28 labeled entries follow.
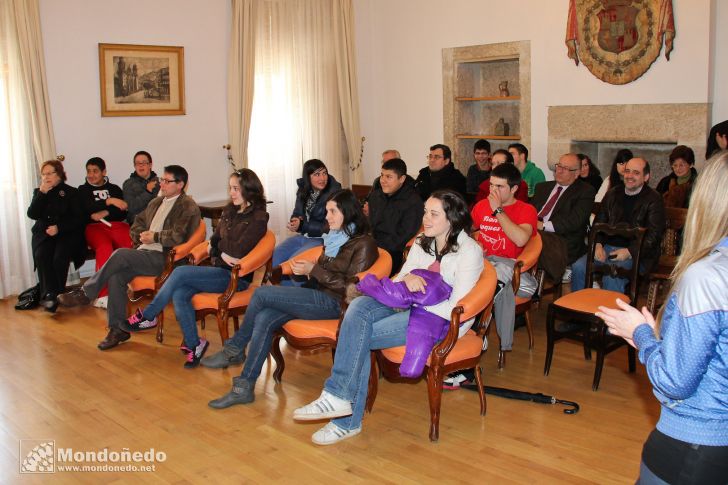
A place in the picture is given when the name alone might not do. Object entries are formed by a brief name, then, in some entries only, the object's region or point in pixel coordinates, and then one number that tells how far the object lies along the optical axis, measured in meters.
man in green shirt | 7.27
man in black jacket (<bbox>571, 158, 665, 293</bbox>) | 5.29
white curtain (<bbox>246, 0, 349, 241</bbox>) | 9.03
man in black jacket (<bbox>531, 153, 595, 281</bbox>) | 5.55
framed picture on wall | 7.72
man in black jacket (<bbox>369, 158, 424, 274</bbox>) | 5.73
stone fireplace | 7.10
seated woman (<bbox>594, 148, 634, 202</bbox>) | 6.80
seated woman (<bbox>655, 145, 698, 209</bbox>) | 6.43
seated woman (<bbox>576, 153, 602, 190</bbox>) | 7.49
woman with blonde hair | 1.83
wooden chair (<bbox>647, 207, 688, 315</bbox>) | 5.54
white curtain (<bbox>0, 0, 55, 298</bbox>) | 7.07
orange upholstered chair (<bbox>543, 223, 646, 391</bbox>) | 4.63
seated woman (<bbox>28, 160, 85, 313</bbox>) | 6.86
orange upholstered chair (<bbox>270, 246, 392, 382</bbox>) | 4.39
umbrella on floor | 4.28
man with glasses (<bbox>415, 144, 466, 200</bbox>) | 7.40
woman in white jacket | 3.91
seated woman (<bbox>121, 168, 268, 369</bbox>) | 5.14
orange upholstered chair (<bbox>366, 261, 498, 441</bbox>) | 3.89
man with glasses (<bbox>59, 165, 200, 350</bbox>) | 5.69
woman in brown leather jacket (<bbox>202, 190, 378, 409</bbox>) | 4.50
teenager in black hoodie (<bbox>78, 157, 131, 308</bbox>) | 7.10
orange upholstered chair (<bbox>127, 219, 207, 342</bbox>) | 5.69
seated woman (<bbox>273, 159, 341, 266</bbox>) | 6.25
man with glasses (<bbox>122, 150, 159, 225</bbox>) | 7.37
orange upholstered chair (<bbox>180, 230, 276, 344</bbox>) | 5.07
